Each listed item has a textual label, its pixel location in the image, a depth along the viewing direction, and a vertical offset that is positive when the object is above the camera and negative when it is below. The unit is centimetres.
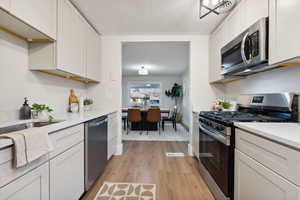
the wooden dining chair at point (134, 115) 495 -50
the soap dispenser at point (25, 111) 158 -13
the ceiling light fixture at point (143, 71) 555 +98
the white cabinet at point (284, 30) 115 +54
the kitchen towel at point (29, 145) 82 -27
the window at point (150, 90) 820 +47
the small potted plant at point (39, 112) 167 -15
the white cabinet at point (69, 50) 169 +59
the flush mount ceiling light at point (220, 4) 171 +106
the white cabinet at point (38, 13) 121 +73
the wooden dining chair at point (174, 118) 550 -66
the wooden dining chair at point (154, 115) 493 -50
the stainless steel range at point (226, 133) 138 -34
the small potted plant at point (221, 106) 255 -10
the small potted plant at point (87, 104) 277 -9
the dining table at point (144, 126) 549 -94
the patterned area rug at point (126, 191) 173 -107
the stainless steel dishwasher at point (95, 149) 173 -62
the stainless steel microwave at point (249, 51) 146 +52
